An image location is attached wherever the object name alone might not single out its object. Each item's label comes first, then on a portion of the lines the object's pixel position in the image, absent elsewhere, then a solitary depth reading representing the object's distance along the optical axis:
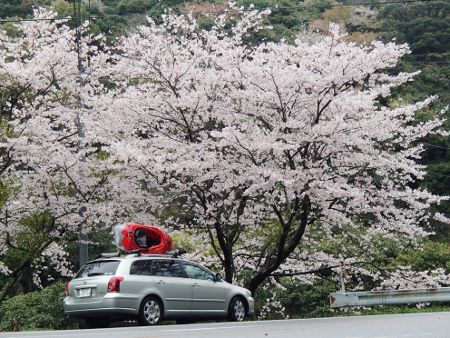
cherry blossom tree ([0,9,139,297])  20.00
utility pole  20.36
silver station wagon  13.23
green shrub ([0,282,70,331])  24.00
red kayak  16.03
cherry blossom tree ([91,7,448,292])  17.38
